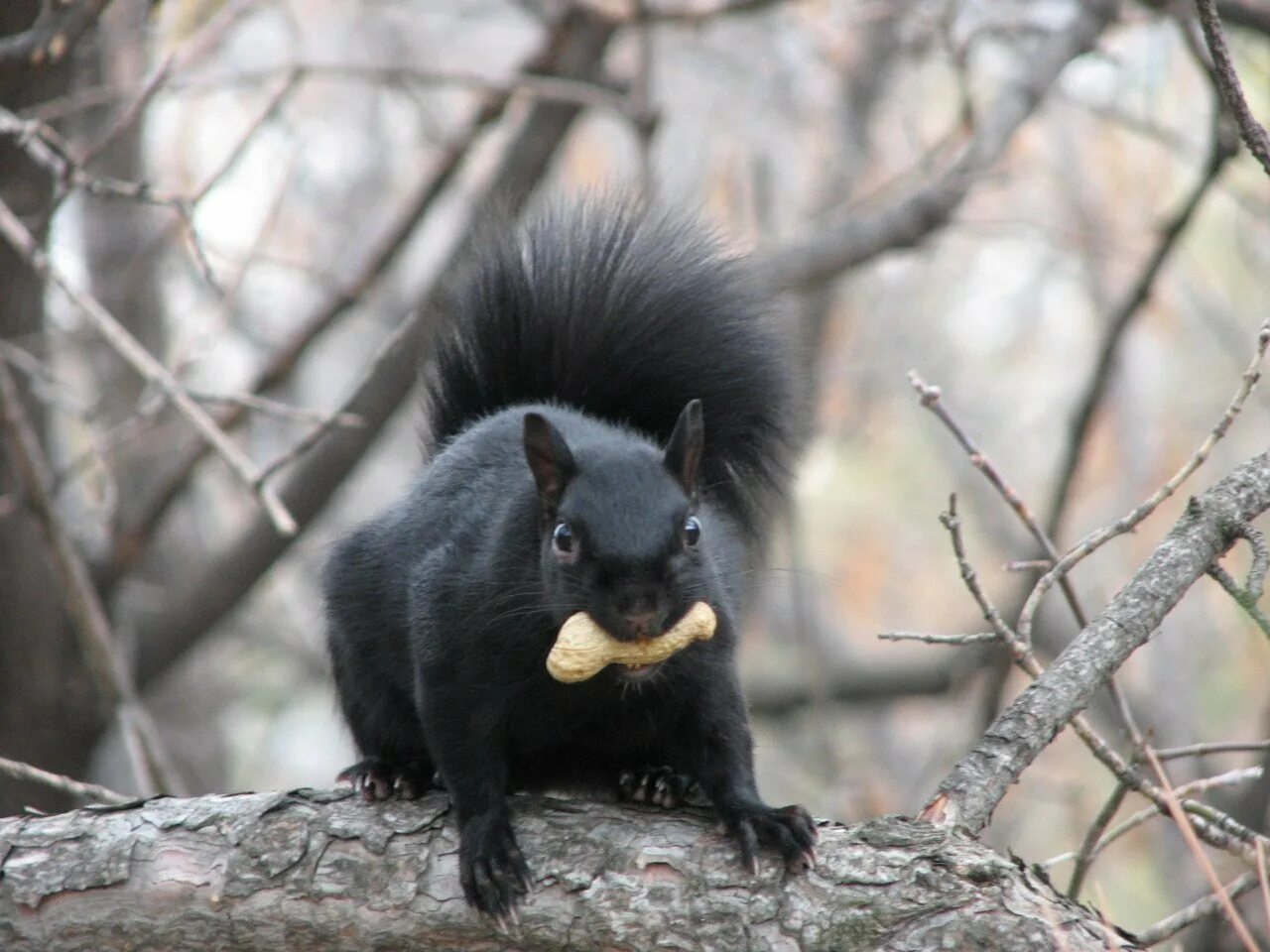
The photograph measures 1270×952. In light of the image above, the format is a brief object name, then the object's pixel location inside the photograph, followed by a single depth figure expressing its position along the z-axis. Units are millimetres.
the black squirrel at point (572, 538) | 4469
